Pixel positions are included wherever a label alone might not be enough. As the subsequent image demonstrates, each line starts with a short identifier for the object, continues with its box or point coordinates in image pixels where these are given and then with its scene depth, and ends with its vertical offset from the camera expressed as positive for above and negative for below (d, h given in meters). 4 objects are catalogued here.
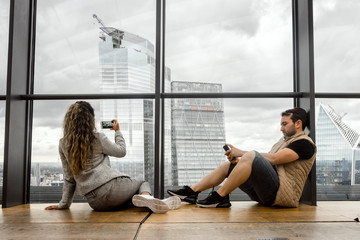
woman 2.36 -0.26
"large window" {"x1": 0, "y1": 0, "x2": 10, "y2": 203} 3.21 +0.81
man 2.48 -0.30
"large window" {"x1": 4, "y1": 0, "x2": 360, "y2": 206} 3.12 +0.52
